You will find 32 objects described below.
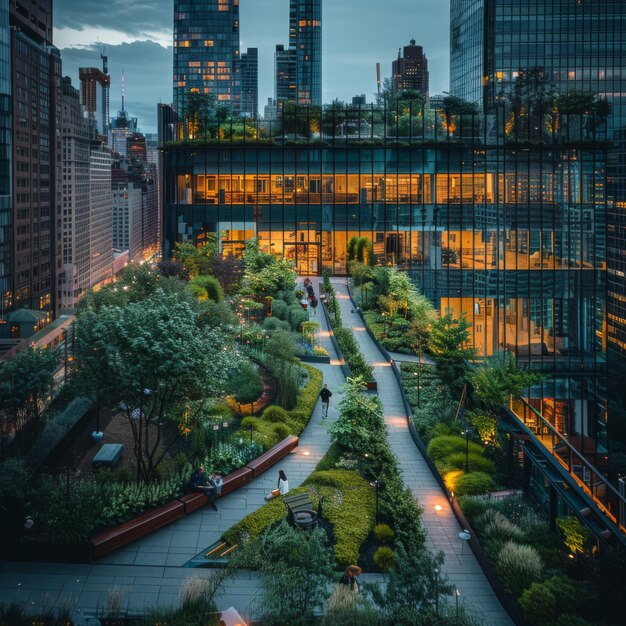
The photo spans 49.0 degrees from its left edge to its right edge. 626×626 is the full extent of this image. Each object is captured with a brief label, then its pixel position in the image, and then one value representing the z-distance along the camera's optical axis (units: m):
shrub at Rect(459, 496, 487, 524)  18.59
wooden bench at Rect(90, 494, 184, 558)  16.92
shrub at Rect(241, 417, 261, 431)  23.89
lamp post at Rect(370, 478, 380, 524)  19.06
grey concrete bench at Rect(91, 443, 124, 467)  20.88
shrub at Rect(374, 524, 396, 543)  17.70
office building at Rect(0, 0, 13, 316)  121.94
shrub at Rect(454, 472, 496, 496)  20.12
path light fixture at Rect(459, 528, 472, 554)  16.64
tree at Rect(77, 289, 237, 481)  18.89
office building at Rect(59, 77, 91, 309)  196.44
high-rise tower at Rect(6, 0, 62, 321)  133.38
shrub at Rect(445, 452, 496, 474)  21.66
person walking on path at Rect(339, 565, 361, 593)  15.03
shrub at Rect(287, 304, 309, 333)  39.44
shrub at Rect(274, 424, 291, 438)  24.06
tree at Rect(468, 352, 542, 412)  24.03
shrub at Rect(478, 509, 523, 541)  17.05
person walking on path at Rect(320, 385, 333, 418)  27.20
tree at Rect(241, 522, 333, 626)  12.86
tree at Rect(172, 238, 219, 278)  46.34
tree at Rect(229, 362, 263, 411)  26.69
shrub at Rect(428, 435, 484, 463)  22.66
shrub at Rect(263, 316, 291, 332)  37.41
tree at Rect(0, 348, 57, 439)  24.50
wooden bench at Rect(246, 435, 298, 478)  21.62
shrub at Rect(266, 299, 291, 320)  41.00
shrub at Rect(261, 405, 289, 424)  25.31
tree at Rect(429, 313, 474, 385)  29.19
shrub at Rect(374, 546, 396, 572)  16.56
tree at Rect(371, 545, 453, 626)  12.50
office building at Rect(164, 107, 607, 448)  58.62
